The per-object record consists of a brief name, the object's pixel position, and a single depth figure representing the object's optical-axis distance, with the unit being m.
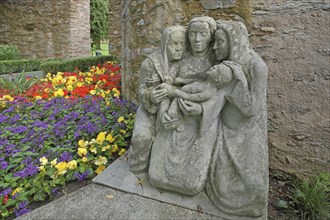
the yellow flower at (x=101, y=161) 2.42
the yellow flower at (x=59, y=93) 4.15
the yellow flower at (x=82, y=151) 2.42
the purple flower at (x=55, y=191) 2.16
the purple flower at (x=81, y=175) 2.28
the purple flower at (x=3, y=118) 3.16
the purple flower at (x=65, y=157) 2.41
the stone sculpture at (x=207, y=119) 1.77
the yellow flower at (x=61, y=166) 2.23
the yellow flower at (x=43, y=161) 2.25
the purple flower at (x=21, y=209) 1.93
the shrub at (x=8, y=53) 8.45
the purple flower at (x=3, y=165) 2.31
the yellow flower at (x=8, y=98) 3.79
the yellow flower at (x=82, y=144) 2.54
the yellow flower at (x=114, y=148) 2.61
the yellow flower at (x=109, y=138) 2.64
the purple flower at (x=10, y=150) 2.52
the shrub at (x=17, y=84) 4.51
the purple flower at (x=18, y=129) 2.90
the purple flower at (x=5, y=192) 2.04
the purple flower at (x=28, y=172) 2.21
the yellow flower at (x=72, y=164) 2.28
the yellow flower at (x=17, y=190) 2.08
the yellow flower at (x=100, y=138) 2.58
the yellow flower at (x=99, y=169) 2.41
